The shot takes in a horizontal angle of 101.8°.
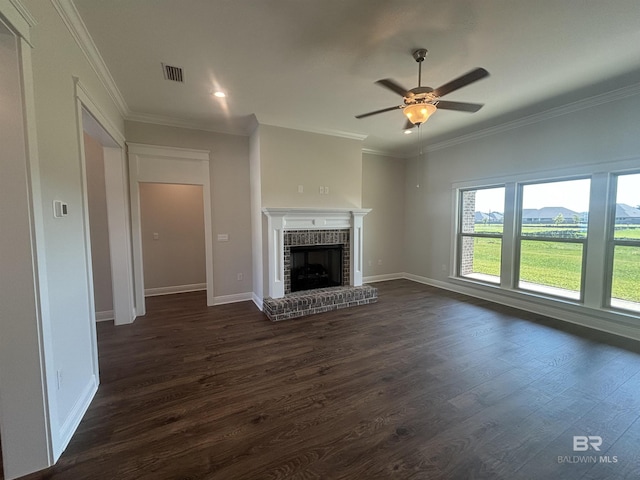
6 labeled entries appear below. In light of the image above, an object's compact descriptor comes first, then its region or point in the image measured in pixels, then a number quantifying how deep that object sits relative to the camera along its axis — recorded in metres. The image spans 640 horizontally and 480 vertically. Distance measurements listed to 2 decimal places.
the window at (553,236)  3.64
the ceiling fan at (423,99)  2.20
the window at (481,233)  4.64
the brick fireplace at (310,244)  3.95
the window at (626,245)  3.14
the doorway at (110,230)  3.50
